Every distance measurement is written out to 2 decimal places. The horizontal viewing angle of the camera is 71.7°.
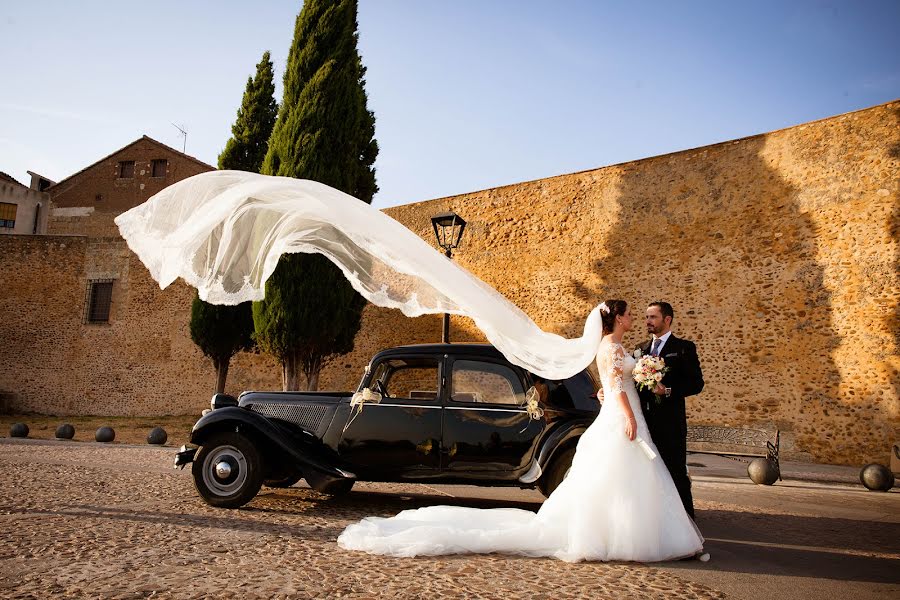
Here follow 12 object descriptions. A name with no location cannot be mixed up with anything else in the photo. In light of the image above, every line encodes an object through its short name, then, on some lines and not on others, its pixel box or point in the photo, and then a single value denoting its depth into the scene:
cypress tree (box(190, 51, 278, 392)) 15.34
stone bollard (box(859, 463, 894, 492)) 7.80
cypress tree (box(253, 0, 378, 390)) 11.96
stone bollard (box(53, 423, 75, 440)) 11.95
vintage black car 4.67
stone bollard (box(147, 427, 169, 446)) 11.38
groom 4.11
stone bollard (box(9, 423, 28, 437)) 11.97
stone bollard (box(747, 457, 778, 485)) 8.03
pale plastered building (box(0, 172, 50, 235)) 30.18
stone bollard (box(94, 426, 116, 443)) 11.54
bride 3.67
